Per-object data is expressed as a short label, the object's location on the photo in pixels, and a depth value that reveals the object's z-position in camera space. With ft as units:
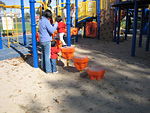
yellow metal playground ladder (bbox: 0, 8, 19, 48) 42.17
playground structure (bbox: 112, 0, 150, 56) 21.53
